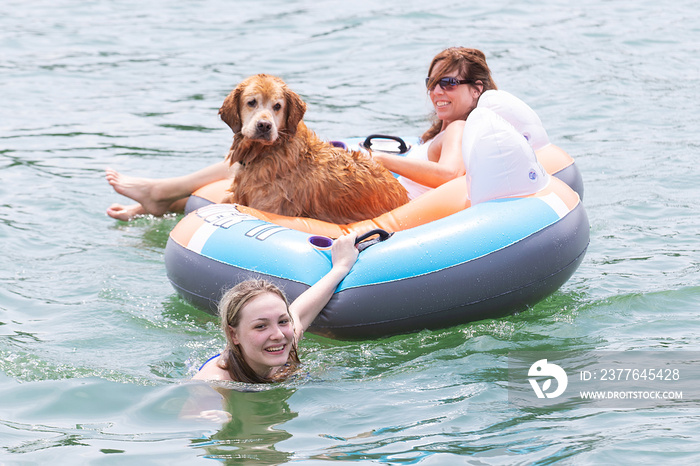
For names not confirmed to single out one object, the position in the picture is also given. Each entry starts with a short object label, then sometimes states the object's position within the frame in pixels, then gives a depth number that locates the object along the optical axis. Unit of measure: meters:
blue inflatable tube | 9.71
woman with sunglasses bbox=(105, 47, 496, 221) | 12.12
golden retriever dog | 11.37
